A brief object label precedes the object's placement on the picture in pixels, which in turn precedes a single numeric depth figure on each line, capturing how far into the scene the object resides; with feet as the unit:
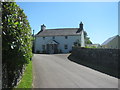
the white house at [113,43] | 95.11
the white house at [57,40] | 94.12
